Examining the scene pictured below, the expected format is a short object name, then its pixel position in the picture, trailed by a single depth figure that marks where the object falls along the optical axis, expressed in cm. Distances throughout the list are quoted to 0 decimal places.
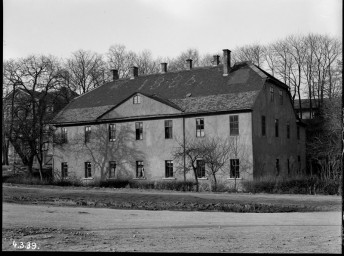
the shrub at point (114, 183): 3723
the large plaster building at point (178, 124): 3681
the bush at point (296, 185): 2720
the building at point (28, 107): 4562
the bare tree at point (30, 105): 4522
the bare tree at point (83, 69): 6269
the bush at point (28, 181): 3791
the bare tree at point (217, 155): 3631
